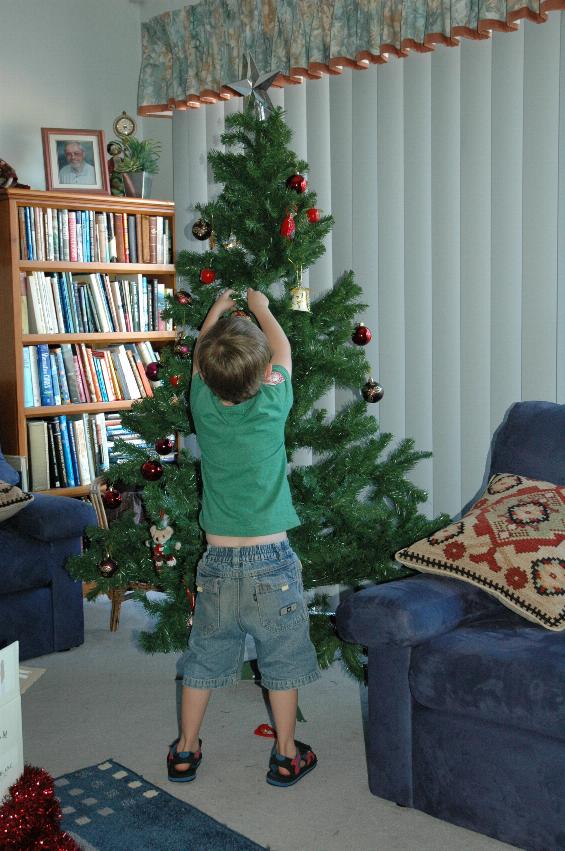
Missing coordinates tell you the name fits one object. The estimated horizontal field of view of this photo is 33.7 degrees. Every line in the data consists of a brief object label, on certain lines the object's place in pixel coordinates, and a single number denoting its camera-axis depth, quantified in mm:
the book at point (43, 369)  4117
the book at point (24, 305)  4065
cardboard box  1510
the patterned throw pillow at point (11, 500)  3225
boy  2248
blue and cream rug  2078
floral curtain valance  3131
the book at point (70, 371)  4211
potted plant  4426
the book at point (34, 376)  4078
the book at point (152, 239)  4488
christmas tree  2668
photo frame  4199
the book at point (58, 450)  4152
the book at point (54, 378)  4152
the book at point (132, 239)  4410
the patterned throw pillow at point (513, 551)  2156
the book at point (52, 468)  4141
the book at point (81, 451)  4223
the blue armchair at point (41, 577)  3205
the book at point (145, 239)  4465
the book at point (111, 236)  4340
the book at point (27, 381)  4059
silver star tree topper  2760
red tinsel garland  1483
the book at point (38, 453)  4082
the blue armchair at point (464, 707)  1954
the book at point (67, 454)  4176
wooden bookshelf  3963
